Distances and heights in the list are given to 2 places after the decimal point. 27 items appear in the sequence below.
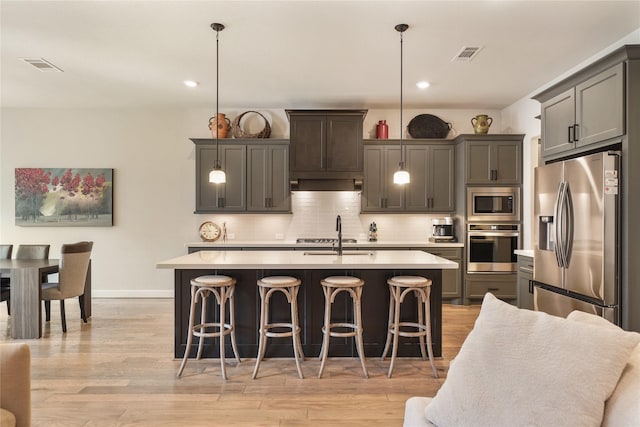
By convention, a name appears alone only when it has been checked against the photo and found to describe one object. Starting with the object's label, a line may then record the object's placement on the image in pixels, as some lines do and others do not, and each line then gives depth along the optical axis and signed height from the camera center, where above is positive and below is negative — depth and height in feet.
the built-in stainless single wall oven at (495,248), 18.12 -1.51
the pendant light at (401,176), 11.92 +1.12
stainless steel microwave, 18.17 +0.50
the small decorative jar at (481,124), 18.60 +4.16
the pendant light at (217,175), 12.04 +1.16
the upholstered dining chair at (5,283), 13.85 -2.57
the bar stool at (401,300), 10.36 -2.48
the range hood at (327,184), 18.89 +1.40
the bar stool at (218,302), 10.30 -2.37
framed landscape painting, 19.84 +0.83
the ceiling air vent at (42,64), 13.65 +5.19
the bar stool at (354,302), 10.28 -2.29
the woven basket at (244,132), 19.29 +4.00
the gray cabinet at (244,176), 18.93 +1.78
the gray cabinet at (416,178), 19.19 +1.71
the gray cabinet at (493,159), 18.22 +2.47
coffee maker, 18.87 -0.80
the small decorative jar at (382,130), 19.27 +4.00
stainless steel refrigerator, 9.65 -0.58
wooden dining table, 13.21 -2.87
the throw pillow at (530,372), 3.82 -1.60
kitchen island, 11.42 -2.66
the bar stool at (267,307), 10.29 -2.42
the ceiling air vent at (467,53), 12.51 +5.12
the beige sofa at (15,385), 5.40 -2.30
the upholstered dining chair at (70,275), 14.05 -2.18
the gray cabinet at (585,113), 9.73 +2.71
